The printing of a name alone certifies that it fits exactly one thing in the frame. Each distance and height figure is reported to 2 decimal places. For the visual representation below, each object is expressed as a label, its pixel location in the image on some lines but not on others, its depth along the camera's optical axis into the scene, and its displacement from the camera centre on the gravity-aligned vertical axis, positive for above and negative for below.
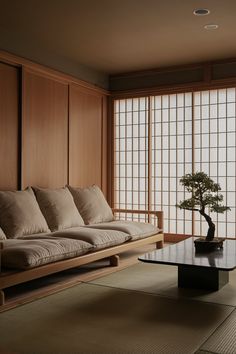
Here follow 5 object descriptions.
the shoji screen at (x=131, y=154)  6.75 +0.32
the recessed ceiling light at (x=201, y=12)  4.24 +1.62
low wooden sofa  3.43 -0.64
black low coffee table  3.47 -0.71
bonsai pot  3.99 -0.66
